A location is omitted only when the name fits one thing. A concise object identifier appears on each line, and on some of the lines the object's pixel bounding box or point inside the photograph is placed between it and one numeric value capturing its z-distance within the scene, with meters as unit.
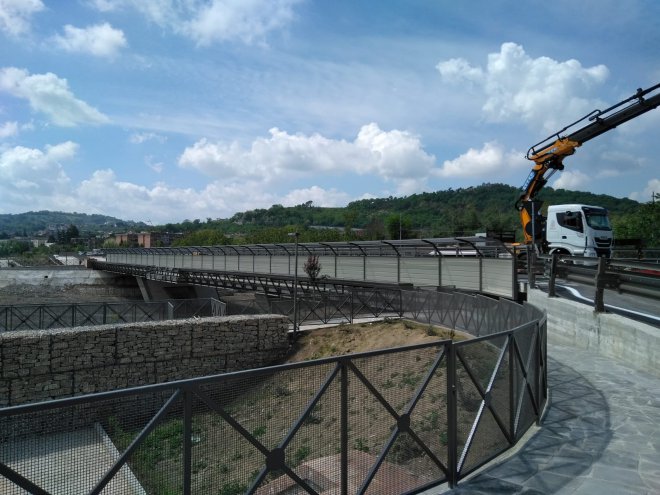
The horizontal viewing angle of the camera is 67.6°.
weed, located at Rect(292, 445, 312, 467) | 3.84
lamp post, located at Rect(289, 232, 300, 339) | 21.19
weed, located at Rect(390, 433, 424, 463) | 4.42
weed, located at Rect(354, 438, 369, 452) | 4.25
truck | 22.39
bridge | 18.61
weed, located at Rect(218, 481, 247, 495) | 3.53
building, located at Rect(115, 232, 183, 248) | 172.38
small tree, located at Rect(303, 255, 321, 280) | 28.27
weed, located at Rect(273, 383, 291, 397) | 3.87
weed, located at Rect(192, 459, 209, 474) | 3.39
